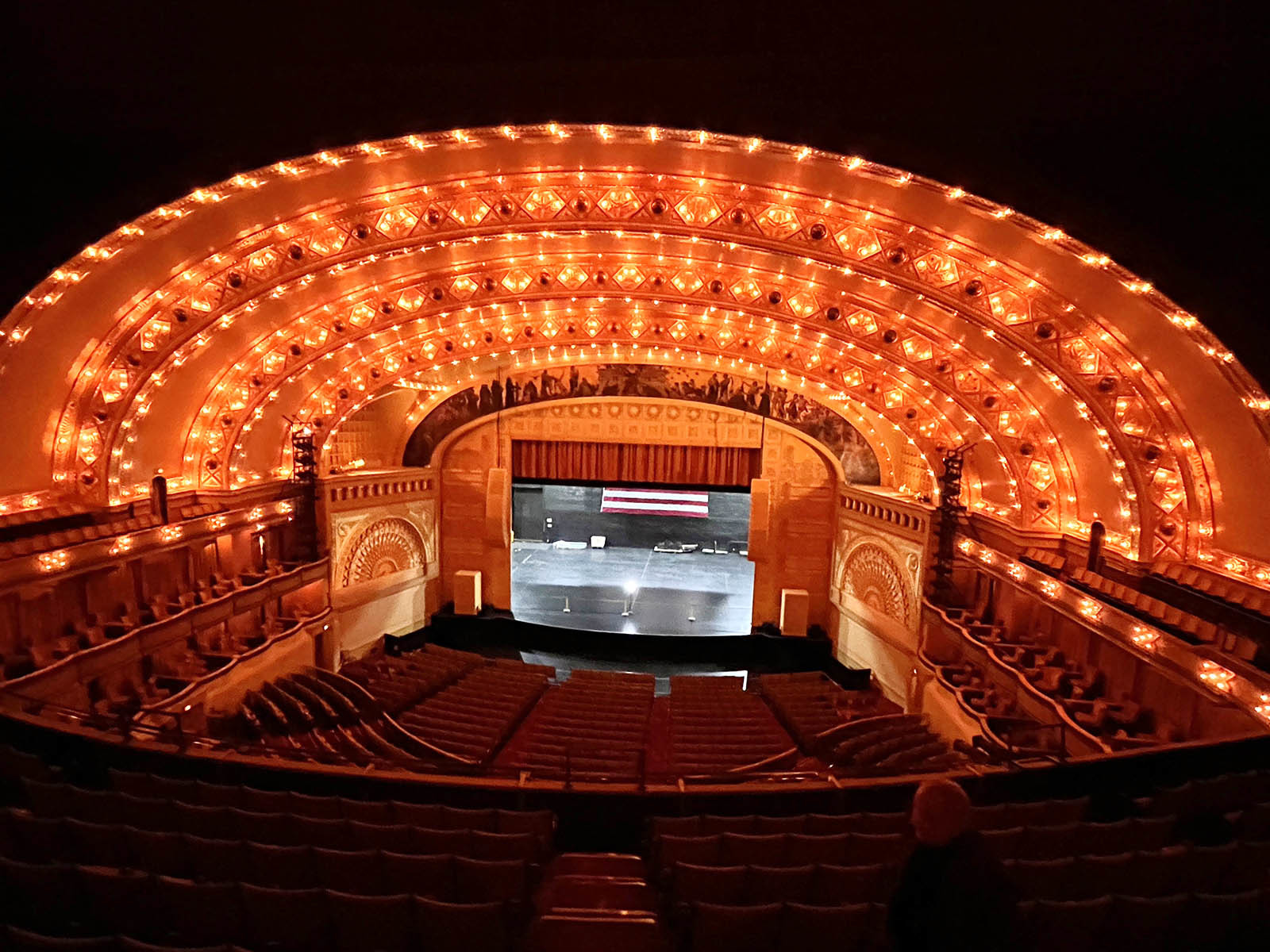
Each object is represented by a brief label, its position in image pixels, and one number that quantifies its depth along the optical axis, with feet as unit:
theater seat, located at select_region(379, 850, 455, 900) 13.43
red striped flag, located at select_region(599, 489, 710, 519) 87.25
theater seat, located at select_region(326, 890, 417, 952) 11.61
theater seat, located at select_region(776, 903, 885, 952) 11.55
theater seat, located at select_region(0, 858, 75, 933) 12.19
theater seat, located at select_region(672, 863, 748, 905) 13.56
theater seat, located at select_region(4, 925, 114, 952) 9.68
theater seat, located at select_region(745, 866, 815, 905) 13.48
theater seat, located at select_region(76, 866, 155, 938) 12.17
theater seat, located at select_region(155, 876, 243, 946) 11.80
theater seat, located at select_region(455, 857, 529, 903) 13.44
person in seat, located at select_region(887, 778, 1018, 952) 8.15
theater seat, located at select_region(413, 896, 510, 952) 11.60
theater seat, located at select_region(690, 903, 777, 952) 11.73
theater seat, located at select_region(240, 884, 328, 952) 11.77
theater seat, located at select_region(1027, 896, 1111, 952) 11.02
